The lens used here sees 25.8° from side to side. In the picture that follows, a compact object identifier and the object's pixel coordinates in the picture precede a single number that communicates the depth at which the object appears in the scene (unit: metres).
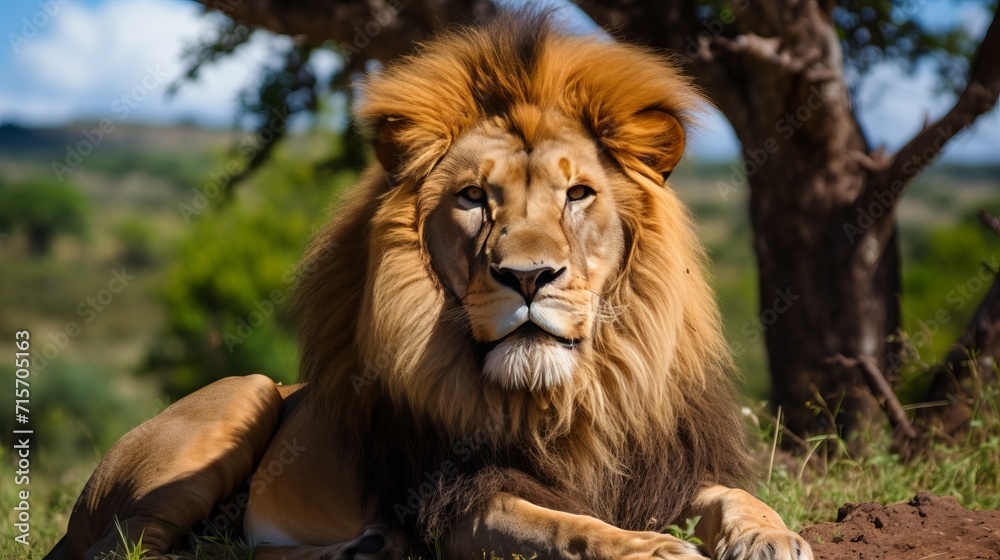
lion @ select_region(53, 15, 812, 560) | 6.62
